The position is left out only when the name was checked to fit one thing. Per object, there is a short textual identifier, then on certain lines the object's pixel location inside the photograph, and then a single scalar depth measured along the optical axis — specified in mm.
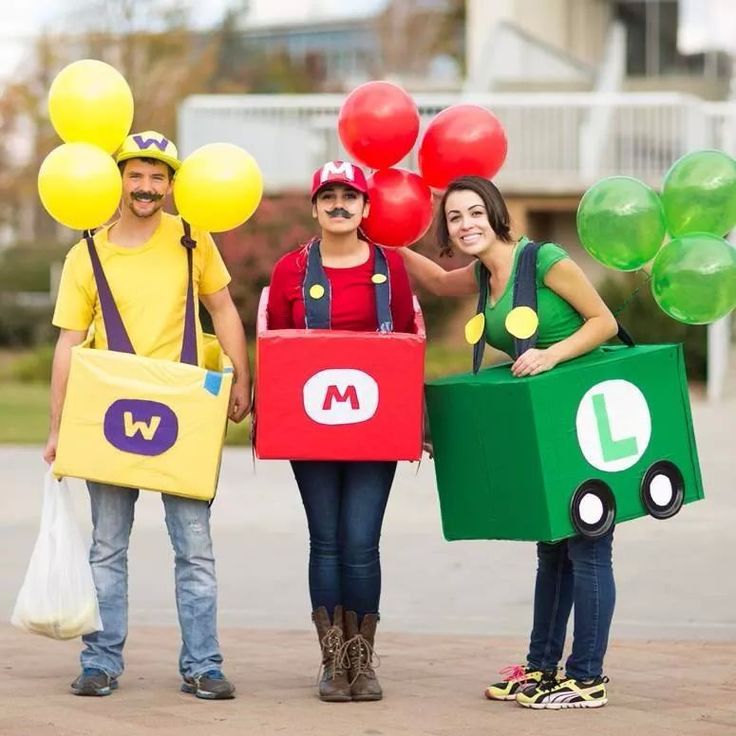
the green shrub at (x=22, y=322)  60687
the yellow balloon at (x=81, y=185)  11125
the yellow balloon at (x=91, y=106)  11391
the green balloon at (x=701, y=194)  11352
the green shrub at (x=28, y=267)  70812
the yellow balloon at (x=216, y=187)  11312
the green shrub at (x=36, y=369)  47937
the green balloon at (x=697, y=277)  11117
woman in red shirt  11289
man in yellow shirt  11406
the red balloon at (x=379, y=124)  11859
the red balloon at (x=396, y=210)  11578
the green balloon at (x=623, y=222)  11289
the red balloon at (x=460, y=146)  11750
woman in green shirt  10969
